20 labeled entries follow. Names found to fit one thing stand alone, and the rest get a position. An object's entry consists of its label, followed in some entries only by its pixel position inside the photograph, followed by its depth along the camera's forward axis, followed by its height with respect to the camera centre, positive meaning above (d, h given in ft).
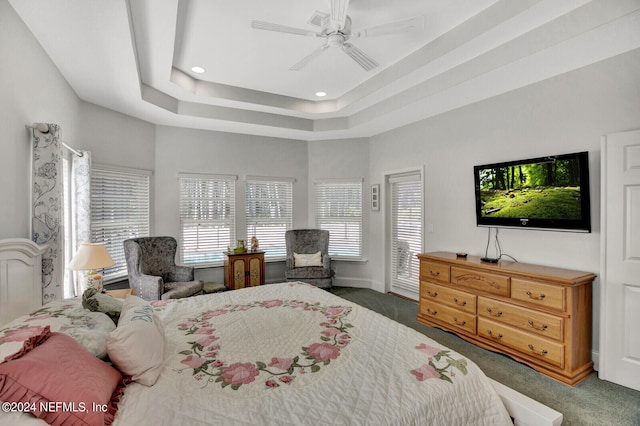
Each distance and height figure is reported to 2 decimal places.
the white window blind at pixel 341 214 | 18.30 -0.13
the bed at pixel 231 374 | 3.70 -2.44
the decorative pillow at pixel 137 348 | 4.53 -2.04
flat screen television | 9.11 +0.59
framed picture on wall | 17.31 +0.82
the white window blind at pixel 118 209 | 13.03 +0.15
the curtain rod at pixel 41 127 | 7.48 +2.05
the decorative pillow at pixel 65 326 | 4.19 -1.73
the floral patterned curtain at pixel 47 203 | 7.55 +0.24
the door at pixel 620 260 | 7.97 -1.29
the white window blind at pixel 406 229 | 15.54 -0.87
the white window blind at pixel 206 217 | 16.15 -0.26
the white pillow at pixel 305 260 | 16.69 -2.57
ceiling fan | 7.44 +4.61
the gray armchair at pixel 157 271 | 12.02 -2.48
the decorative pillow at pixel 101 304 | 5.74 -1.71
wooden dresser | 8.37 -3.02
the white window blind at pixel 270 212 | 17.76 +0.00
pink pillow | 3.29 -1.95
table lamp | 9.26 -1.39
